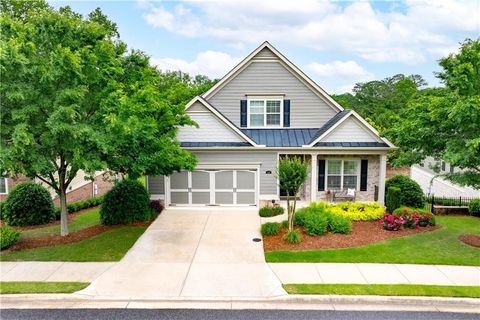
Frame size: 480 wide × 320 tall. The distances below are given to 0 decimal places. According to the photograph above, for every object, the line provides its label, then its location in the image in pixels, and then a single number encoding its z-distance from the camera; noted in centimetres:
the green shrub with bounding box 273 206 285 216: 1716
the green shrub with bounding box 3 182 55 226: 1625
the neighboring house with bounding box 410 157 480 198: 2171
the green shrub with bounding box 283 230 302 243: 1305
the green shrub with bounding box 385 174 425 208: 1773
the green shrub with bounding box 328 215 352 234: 1412
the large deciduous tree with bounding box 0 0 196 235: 1045
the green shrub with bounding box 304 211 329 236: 1388
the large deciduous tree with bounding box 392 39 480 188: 1130
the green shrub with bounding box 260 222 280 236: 1402
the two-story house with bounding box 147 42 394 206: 1839
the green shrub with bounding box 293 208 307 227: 1459
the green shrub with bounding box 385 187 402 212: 1714
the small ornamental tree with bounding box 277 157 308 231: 1334
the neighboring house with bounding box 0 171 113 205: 2032
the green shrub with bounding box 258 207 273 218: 1691
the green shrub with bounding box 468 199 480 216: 1757
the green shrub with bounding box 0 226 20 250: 1250
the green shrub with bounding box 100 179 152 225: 1559
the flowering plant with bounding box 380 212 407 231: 1470
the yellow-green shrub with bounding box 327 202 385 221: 1600
